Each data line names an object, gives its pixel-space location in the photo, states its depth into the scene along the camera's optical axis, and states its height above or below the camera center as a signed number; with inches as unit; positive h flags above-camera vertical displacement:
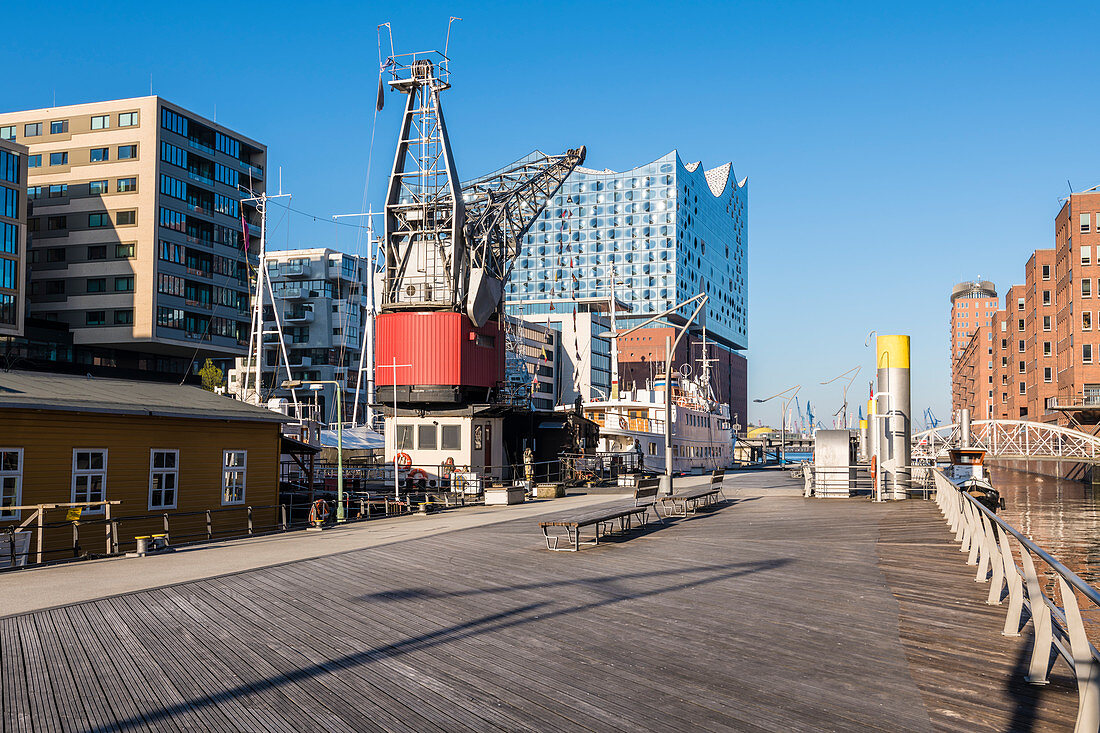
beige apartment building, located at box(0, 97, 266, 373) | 3208.7 +669.5
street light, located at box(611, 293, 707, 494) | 1312.7 -25.0
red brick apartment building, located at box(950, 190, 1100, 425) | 3580.2 +426.6
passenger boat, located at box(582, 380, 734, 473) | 2746.1 -34.0
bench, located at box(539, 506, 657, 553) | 772.6 -108.2
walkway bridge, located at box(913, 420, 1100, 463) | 3019.2 -86.4
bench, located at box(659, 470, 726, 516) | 1118.4 -110.6
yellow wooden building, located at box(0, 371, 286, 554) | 837.2 -35.7
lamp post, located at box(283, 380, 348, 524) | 1148.0 -112.3
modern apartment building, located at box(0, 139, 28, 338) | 2802.7 +552.8
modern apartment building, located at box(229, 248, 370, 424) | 5036.9 +587.9
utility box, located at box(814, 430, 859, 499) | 1416.1 -67.5
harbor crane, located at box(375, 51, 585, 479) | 1856.5 +275.7
